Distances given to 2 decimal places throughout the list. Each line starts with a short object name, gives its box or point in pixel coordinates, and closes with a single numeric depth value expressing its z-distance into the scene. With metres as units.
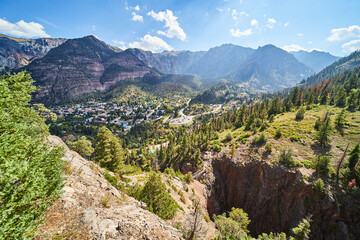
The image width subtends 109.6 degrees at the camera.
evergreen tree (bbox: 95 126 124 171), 27.58
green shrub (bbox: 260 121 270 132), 43.88
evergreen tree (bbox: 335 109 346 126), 34.10
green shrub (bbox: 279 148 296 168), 26.75
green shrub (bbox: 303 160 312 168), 25.57
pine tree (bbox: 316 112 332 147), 28.59
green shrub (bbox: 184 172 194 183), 33.90
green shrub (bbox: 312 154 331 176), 22.77
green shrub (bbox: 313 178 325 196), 21.17
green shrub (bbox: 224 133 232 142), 46.64
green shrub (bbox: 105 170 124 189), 18.08
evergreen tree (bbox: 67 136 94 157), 34.09
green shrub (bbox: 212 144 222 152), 43.08
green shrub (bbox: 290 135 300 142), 33.36
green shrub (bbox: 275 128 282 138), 36.44
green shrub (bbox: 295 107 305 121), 43.88
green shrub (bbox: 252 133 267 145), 35.76
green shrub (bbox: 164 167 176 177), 33.30
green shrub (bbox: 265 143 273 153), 32.38
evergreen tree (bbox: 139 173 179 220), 15.93
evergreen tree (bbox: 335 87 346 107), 50.31
